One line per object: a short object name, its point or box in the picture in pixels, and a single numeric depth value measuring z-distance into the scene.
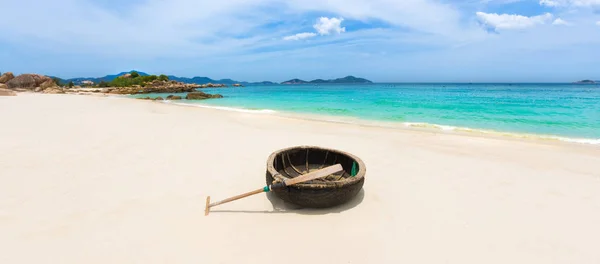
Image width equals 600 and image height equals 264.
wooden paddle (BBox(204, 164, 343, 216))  3.88
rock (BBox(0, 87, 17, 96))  21.95
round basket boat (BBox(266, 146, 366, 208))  3.88
